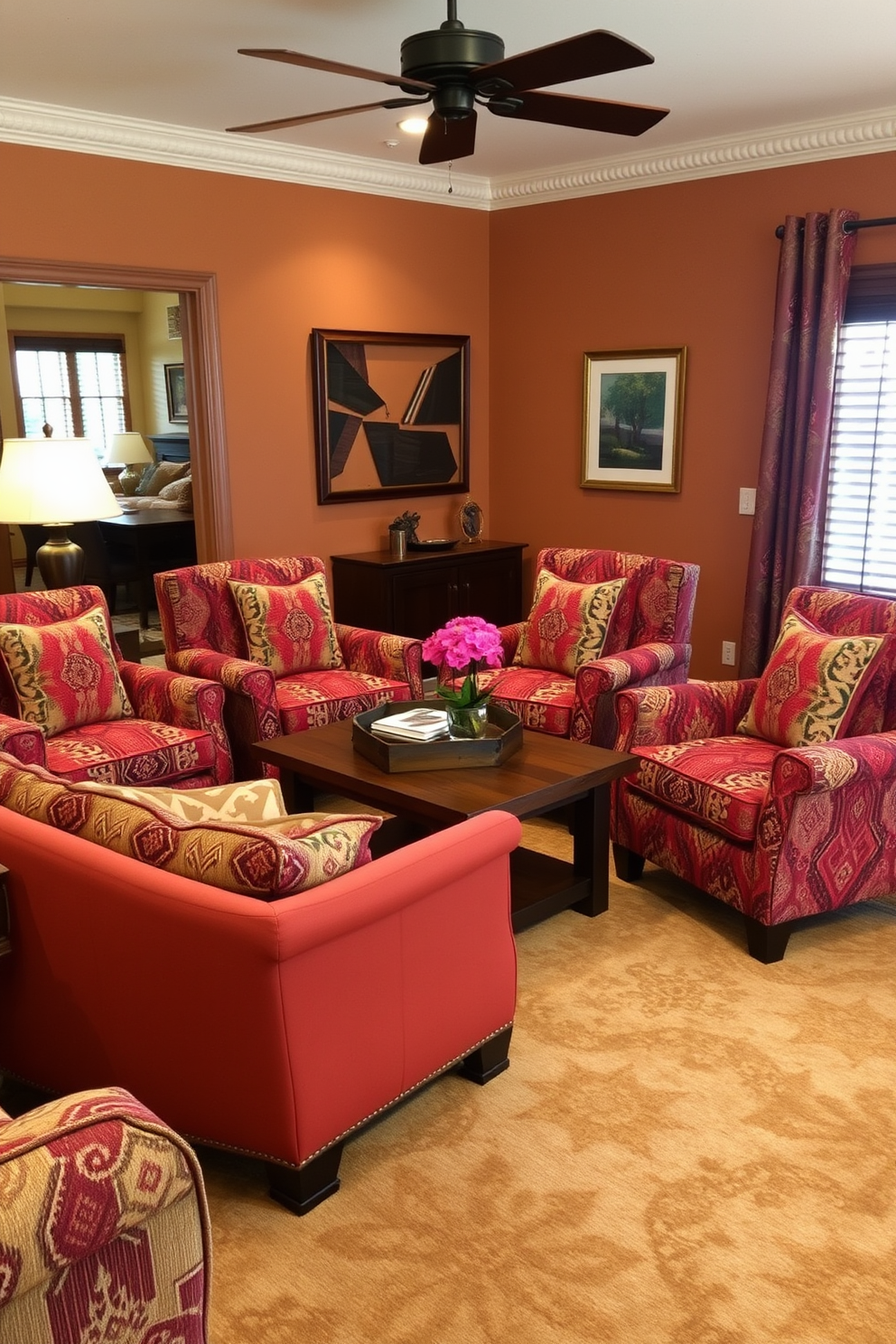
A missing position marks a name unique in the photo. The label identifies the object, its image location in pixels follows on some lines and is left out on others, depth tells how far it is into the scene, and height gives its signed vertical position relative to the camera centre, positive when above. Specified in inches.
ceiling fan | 101.4 +31.0
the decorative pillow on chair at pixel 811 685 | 138.0 -35.3
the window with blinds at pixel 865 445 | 189.2 -7.6
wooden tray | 131.2 -40.8
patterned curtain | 188.9 -4.2
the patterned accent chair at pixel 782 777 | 123.6 -44.1
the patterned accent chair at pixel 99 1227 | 50.5 -38.3
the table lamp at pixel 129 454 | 406.9 -18.5
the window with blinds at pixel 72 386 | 445.1 +7.0
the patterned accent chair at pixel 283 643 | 175.3 -39.6
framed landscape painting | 222.2 -3.7
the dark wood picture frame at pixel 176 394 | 446.3 +3.3
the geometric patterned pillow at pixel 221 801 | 91.3 -34.4
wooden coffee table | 122.9 -43.5
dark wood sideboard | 223.5 -38.1
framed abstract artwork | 226.2 -2.6
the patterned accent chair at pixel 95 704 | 148.4 -41.8
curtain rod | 183.3 +28.6
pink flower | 131.8 -28.4
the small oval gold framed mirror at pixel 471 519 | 250.5 -26.0
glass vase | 136.0 -38.3
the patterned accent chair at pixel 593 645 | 163.3 -38.6
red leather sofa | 80.2 -44.6
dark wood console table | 295.1 -36.3
